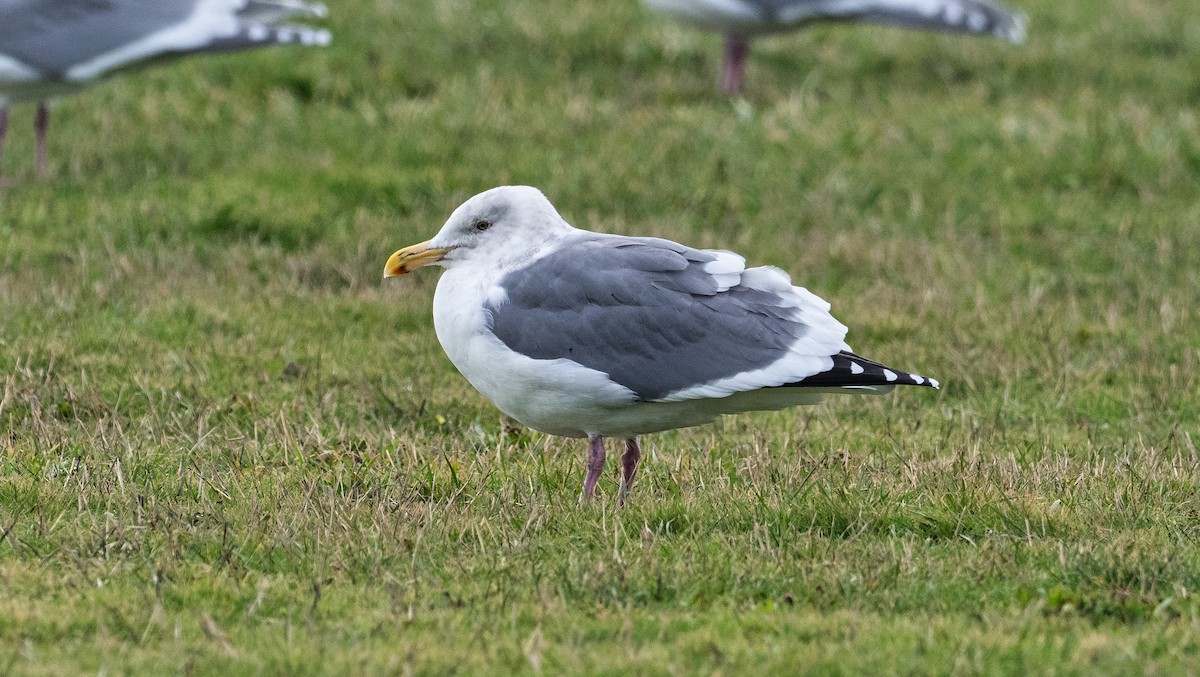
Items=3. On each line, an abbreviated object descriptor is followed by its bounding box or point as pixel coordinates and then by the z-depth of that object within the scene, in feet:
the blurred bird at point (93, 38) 65.21
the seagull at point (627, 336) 35.99
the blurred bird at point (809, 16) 82.07
